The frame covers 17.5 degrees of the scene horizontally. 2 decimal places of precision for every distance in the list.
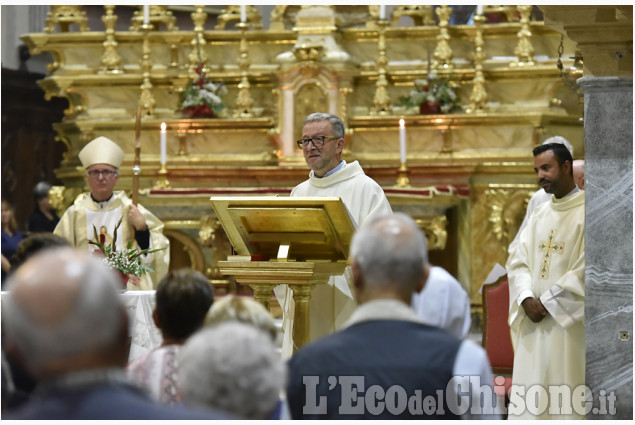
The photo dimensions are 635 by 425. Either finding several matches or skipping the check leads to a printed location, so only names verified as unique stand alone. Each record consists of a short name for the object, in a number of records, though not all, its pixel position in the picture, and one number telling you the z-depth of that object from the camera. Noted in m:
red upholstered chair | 11.97
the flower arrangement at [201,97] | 18.05
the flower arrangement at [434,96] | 17.39
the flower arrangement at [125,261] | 10.70
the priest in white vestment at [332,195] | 9.76
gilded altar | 17.03
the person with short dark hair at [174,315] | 5.58
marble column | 8.98
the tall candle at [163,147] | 15.42
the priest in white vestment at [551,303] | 10.30
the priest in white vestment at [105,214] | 12.24
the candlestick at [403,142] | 15.84
